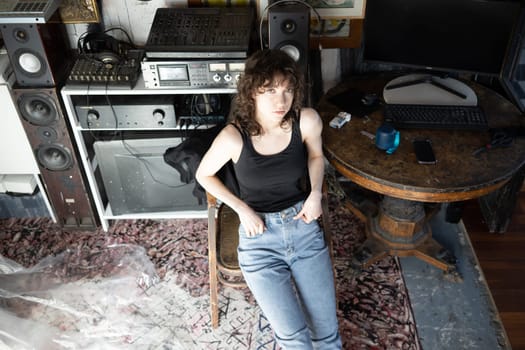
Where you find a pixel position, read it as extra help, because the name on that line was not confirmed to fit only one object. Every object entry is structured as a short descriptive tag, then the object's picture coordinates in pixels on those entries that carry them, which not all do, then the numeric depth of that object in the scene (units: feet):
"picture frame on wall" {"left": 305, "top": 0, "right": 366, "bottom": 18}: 8.01
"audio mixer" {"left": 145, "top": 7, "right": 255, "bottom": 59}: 7.12
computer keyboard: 7.00
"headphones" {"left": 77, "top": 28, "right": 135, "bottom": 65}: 7.68
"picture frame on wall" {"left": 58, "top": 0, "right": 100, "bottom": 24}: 7.89
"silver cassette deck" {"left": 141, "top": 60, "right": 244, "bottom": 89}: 7.18
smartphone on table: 6.53
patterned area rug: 7.21
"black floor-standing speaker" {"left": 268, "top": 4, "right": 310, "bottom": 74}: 6.78
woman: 6.00
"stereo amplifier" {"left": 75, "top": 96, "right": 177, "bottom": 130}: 7.63
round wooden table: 6.33
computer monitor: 6.69
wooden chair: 6.57
